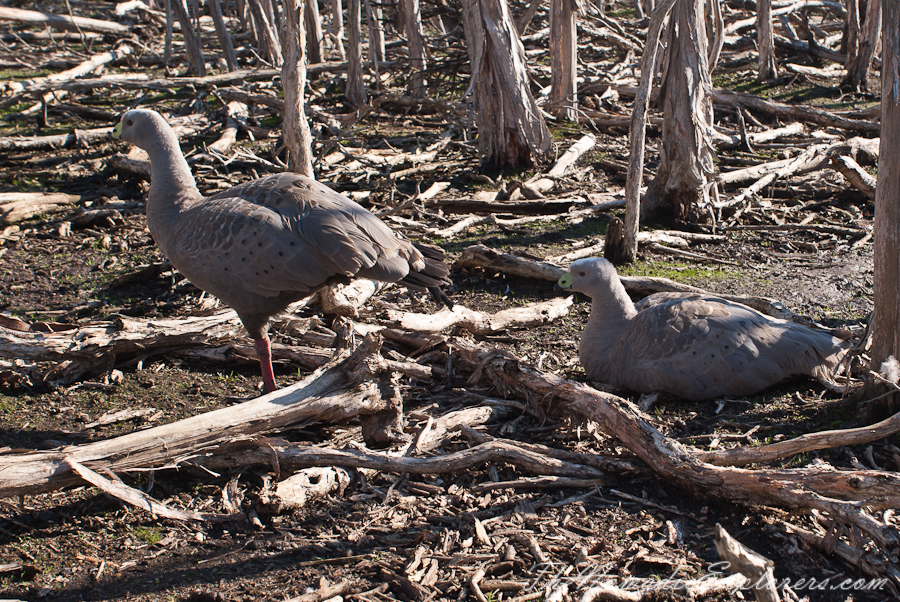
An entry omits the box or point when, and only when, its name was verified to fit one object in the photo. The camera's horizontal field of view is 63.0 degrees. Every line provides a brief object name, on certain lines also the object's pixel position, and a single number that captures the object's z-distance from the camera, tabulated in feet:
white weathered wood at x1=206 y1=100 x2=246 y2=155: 37.19
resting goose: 17.47
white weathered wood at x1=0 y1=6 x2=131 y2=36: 52.47
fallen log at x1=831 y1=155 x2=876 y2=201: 25.09
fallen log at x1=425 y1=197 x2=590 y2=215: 31.17
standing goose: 16.99
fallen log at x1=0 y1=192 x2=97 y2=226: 29.89
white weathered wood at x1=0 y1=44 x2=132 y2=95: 44.88
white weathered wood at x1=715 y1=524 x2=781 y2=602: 7.89
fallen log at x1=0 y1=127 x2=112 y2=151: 37.42
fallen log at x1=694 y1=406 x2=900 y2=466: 13.50
